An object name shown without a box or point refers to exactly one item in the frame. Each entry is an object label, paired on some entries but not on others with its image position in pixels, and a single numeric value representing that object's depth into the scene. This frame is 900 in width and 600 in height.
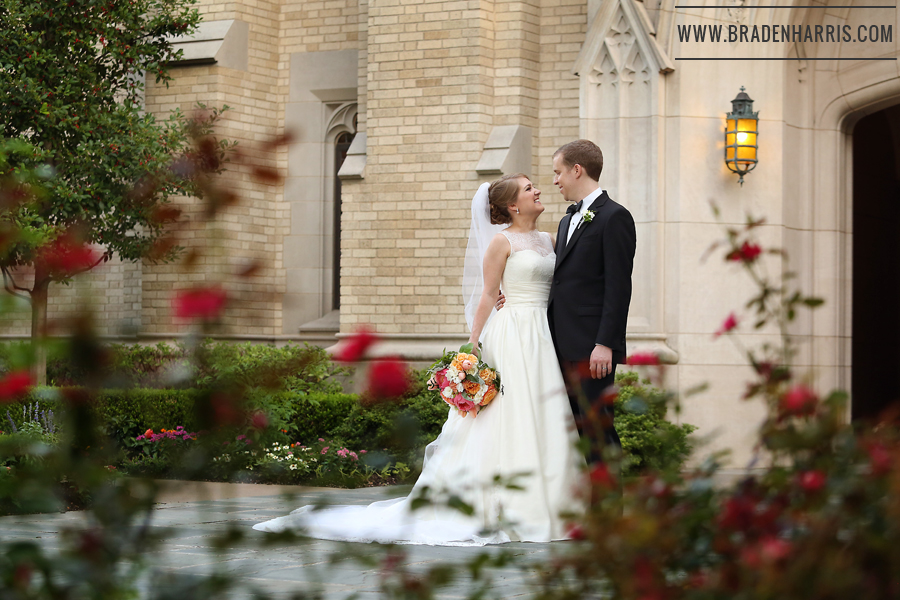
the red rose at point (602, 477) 3.61
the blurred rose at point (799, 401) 3.54
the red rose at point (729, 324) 4.29
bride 11.43
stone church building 19.86
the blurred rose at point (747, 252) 4.24
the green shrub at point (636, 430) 17.11
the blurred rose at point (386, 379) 3.84
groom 11.36
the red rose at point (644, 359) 5.15
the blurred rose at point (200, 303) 3.62
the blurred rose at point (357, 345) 3.80
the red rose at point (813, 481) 3.29
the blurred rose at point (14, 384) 3.85
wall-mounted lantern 19.44
